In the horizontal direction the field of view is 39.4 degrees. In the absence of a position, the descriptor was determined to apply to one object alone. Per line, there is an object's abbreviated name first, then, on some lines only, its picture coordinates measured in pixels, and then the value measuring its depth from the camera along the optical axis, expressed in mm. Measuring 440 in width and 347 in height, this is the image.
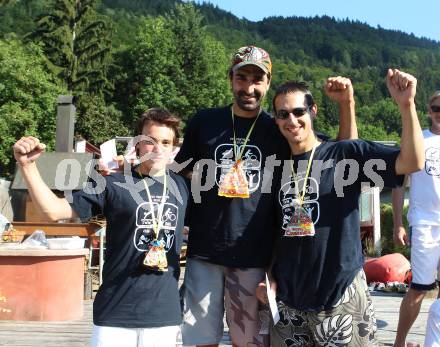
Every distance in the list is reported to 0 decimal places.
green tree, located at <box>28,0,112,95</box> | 39750
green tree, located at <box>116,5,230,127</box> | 46531
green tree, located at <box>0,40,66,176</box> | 33531
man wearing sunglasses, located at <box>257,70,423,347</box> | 2738
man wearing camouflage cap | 3043
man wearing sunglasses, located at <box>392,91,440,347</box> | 4180
